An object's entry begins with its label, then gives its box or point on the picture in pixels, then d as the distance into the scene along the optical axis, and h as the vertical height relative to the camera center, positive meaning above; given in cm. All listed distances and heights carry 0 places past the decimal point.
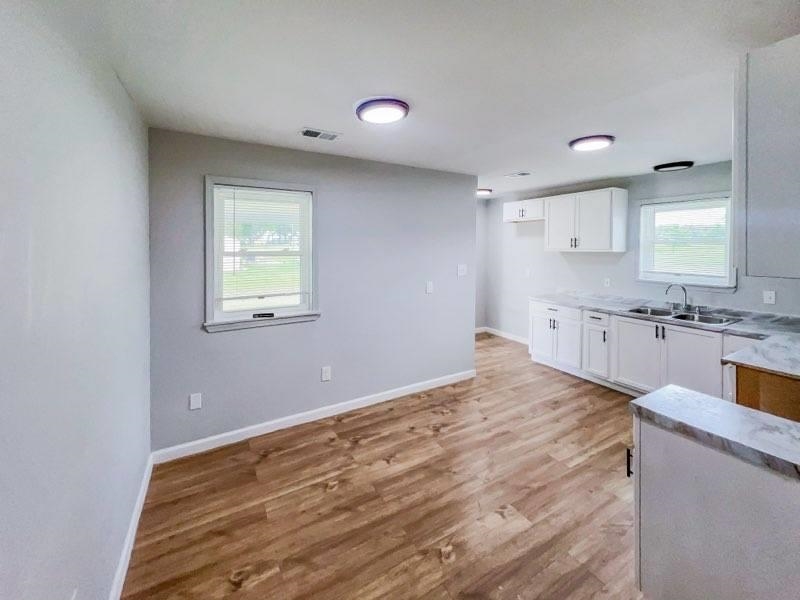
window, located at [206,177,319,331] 285 +33
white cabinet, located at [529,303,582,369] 443 -51
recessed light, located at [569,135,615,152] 286 +119
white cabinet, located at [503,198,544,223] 527 +124
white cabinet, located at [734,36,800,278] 127 +50
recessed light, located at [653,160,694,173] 371 +131
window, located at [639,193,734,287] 378 +58
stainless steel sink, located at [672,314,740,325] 347 -24
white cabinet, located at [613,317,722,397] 322 -59
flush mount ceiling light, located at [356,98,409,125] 213 +109
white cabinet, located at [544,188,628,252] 438 +92
